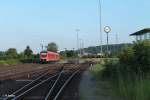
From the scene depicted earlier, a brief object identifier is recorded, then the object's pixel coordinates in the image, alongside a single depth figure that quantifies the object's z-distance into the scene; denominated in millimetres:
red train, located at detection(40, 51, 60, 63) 54681
